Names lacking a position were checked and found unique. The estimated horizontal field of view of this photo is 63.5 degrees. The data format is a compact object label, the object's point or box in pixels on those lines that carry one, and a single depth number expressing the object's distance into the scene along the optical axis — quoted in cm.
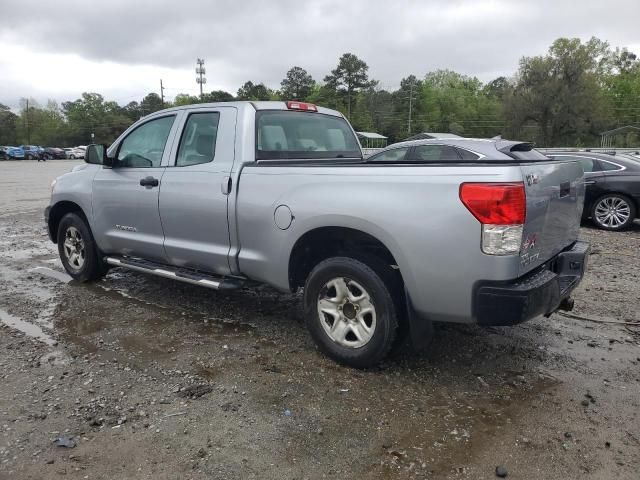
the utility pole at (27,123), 9406
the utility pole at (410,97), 8031
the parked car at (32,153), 5862
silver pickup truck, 304
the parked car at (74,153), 6678
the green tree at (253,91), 8945
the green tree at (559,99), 5909
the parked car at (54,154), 6241
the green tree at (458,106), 8931
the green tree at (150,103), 10850
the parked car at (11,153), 5638
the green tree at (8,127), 8844
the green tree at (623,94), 7356
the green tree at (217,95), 8128
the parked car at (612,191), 982
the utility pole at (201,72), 6544
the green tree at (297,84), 8769
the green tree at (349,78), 8338
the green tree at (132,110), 10650
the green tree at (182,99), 11231
